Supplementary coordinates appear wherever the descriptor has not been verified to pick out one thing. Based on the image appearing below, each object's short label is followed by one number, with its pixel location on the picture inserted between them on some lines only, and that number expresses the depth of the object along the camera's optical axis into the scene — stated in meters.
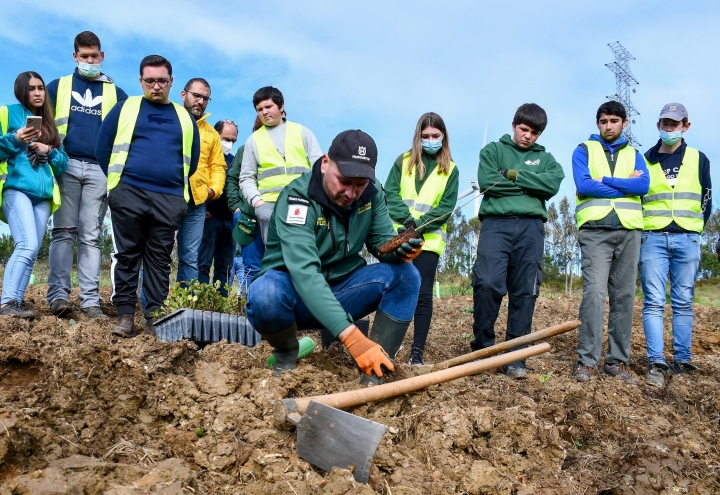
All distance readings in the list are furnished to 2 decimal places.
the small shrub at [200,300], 4.32
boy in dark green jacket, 4.29
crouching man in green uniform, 2.81
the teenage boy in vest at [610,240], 4.37
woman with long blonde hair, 4.49
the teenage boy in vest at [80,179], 4.71
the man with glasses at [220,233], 5.65
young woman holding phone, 4.35
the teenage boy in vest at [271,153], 4.66
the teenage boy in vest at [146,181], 4.21
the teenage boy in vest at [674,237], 4.52
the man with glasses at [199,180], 4.92
